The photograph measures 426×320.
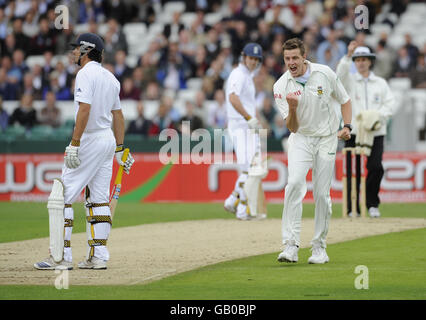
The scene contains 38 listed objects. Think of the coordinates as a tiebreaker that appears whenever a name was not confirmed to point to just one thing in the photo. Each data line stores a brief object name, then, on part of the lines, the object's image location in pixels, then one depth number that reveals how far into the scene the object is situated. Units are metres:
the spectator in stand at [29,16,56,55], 28.30
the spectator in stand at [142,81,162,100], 25.14
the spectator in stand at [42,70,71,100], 25.69
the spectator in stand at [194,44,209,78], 25.83
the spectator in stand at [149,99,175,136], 22.91
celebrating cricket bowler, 11.23
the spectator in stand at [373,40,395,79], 24.58
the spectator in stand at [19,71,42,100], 25.92
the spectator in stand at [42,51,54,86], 26.34
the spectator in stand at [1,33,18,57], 27.97
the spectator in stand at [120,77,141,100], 25.22
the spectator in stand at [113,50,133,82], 25.75
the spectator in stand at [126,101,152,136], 23.09
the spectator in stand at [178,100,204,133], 22.62
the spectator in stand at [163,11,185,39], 27.40
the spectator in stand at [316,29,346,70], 23.88
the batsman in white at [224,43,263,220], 17.05
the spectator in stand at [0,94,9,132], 24.28
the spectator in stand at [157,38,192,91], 25.86
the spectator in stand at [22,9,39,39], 28.94
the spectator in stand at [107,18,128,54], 27.00
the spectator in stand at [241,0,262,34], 26.62
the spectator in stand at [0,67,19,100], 26.17
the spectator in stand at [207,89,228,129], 22.89
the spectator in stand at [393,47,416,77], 24.62
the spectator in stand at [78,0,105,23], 29.03
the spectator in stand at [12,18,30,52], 28.25
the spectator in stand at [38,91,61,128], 24.05
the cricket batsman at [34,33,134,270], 10.74
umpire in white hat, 17.08
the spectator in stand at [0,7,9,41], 28.72
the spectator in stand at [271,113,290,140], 22.16
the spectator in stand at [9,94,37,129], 24.02
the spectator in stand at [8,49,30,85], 27.10
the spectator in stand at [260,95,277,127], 22.77
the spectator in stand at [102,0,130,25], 29.30
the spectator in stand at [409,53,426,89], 24.25
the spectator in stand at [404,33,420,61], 24.67
